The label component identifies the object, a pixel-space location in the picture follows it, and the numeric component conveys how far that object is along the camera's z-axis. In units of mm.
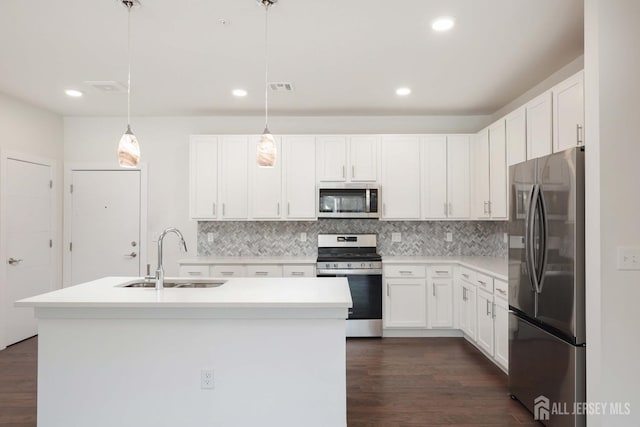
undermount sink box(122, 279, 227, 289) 2713
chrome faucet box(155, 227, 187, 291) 2496
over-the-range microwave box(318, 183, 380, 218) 4426
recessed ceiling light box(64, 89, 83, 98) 3928
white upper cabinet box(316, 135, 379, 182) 4492
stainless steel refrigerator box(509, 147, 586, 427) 2100
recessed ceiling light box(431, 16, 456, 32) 2491
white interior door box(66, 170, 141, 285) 4777
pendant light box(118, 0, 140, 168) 2332
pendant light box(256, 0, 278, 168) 2445
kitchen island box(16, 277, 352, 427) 2252
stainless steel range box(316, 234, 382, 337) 4270
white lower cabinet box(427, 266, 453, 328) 4262
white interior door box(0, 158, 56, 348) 4035
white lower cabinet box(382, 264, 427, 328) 4273
